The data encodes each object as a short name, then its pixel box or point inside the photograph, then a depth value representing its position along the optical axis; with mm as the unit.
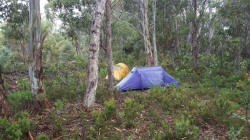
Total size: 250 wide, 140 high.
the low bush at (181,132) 3273
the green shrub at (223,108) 4302
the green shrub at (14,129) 3082
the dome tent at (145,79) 7641
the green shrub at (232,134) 3277
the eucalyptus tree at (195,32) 11334
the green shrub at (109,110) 4074
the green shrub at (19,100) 4672
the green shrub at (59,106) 4333
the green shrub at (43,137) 3057
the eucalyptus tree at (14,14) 11273
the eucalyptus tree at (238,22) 10627
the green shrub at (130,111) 3913
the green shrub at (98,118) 3673
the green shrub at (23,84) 6523
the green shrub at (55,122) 3533
